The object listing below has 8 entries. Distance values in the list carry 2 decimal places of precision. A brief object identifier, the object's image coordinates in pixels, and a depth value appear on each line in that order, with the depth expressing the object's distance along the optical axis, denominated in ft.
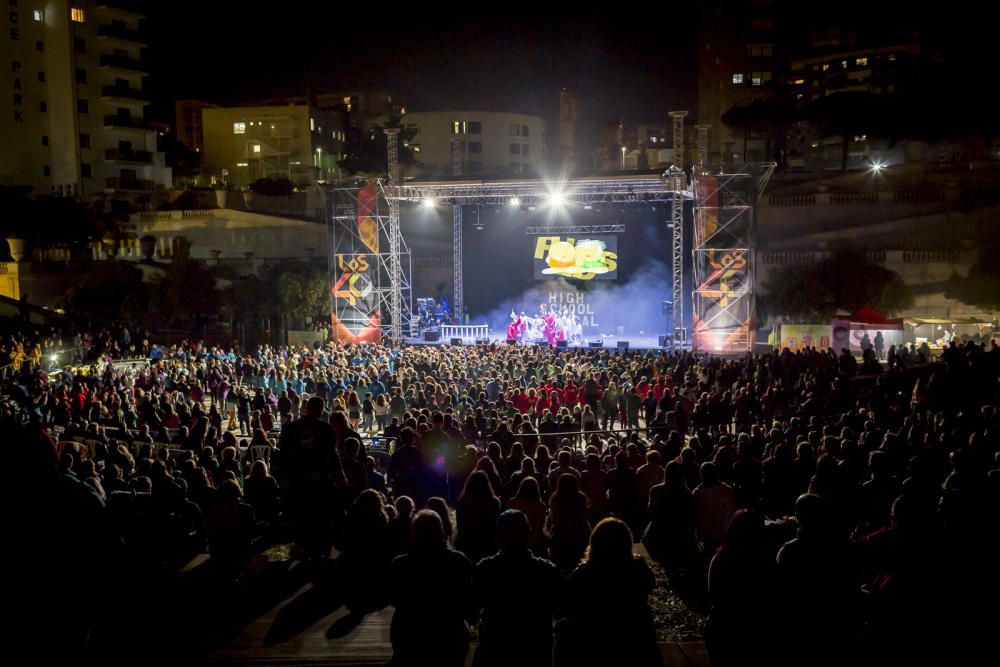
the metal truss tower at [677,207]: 66.95
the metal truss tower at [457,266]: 94.84
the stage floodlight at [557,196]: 73.64
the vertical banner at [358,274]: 80.18
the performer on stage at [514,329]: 84.74
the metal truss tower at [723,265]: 69.46
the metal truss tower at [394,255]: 77.51
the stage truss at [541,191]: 72.34
